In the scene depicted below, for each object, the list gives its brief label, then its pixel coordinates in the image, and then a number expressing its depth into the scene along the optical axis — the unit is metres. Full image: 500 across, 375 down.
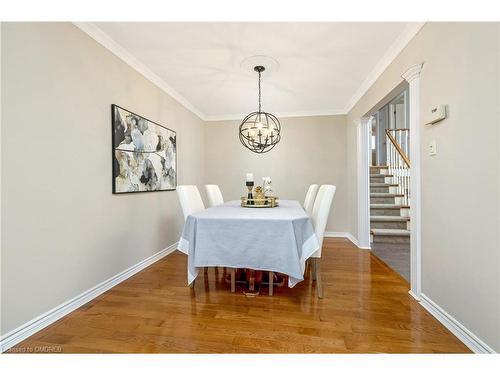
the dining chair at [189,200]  2.29
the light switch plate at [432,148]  1.75
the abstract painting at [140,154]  2.35
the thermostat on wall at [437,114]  1.62
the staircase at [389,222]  3.33
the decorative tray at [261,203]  2.74
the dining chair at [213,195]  3.29
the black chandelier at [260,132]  2.81
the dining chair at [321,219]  2.08
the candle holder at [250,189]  2.78
